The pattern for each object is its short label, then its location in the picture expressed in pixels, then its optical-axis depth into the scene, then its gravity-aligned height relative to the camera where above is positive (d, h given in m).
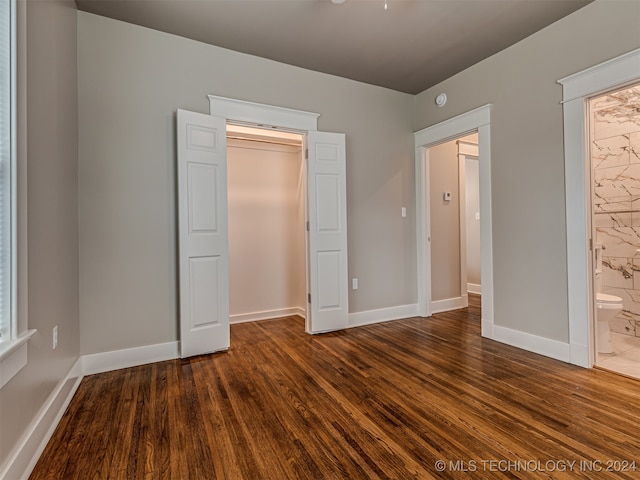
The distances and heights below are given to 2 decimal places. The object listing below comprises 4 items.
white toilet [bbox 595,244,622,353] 2.79 -0.65
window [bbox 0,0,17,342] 1.33 +0.32
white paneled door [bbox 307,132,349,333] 3.40 +0.12
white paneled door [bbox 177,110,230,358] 2.75 +0.09
